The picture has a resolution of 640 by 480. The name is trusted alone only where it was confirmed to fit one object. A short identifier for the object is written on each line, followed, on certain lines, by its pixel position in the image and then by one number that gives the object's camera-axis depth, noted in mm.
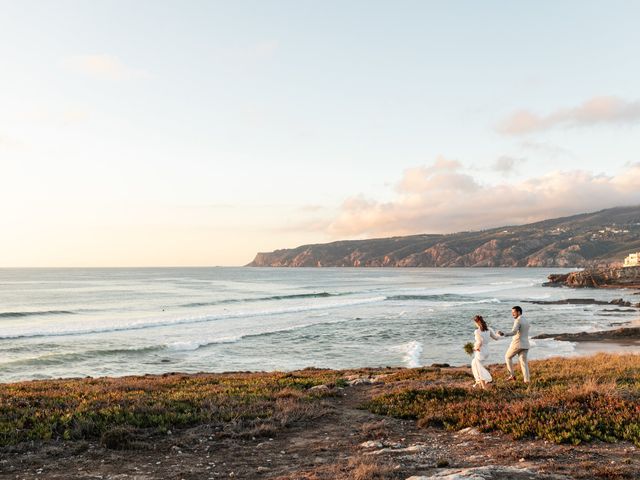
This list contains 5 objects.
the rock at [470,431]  9812
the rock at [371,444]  9219
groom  14586
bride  14012
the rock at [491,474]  6574
